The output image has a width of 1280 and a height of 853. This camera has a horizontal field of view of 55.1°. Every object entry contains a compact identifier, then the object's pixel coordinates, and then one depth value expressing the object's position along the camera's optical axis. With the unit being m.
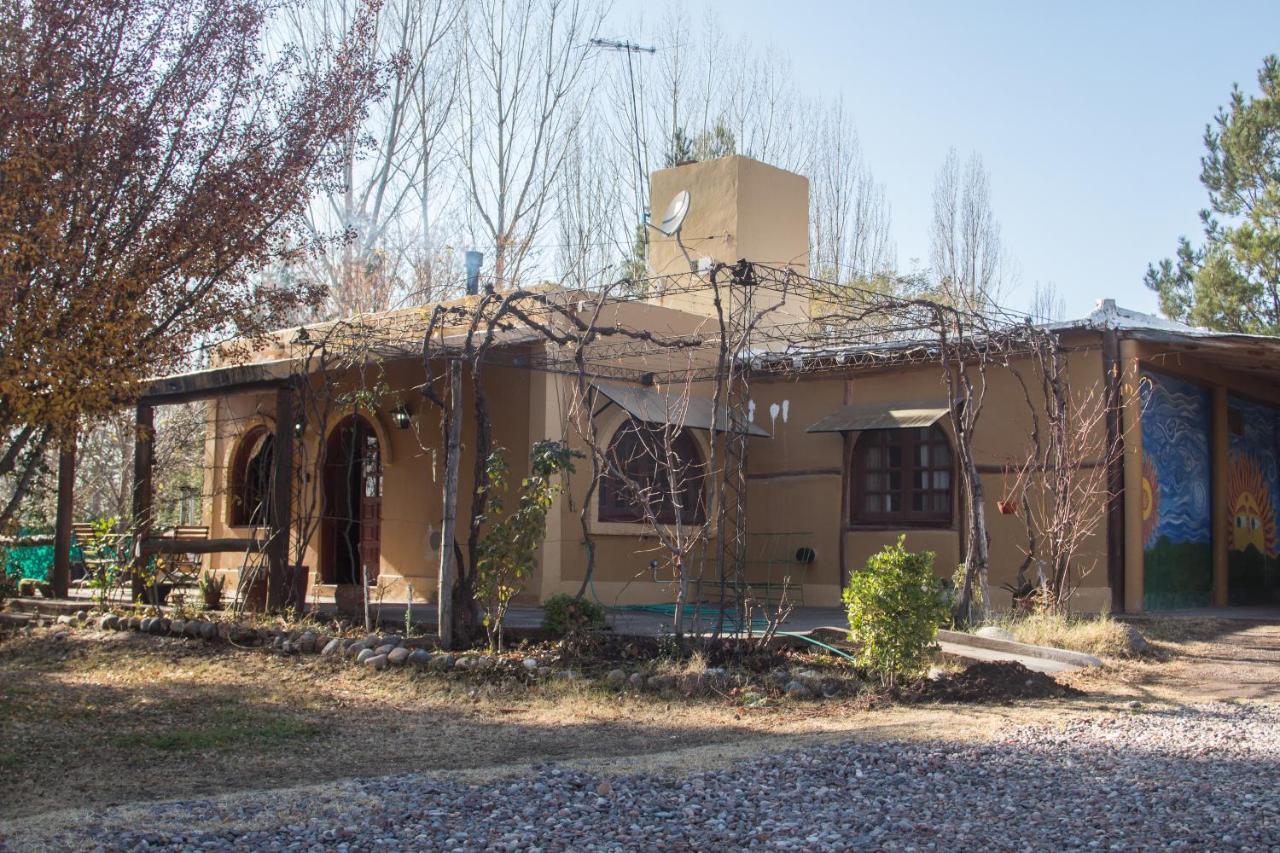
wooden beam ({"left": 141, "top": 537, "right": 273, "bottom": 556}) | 11.29
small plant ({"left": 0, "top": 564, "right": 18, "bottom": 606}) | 12.04
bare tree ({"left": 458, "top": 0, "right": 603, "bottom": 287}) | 22.80
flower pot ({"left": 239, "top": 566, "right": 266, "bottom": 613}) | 11.12
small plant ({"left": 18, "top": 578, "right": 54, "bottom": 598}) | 13.34
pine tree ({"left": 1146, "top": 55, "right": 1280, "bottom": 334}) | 19.61
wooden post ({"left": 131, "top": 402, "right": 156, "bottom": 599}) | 11.34
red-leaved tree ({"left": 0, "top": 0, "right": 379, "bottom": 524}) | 7.77
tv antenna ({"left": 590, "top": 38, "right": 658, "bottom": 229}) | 23.98
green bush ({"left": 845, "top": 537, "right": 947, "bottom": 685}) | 7.91
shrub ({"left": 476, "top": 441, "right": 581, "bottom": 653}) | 8.98
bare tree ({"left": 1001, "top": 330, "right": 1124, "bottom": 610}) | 11.05
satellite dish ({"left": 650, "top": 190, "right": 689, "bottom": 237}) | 14.91
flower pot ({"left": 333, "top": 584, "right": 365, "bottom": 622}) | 11.31
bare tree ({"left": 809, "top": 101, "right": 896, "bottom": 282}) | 25.41
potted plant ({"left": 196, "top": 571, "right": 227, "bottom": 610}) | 11.64
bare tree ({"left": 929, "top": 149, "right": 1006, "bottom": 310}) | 24.78
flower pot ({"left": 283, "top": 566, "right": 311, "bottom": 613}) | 11.22
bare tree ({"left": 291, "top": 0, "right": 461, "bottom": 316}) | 22.48
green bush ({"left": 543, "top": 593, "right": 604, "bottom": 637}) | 9.51
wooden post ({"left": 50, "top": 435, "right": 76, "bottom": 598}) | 12.40
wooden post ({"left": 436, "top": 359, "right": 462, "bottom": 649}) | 9.33
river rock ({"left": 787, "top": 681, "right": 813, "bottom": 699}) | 7.95
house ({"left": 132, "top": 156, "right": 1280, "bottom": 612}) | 12.30
